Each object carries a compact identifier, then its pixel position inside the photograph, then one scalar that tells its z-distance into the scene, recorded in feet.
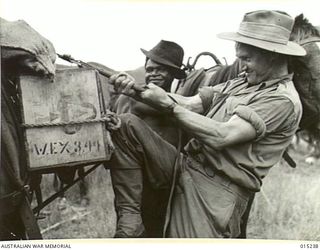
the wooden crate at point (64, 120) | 8.63
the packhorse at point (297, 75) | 9.66
